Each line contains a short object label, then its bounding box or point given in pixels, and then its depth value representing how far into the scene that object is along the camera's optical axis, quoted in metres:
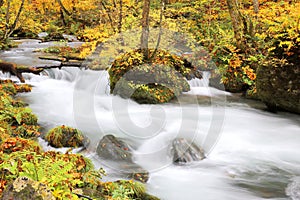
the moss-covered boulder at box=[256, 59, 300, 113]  8.53
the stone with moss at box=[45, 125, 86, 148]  6.77
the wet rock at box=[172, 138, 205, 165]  6.41
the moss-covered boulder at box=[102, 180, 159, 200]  4.12
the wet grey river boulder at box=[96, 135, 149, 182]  5.89
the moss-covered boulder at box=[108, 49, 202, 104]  10.33
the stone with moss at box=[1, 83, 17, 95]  9.97
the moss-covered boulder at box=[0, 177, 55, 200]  2.51
